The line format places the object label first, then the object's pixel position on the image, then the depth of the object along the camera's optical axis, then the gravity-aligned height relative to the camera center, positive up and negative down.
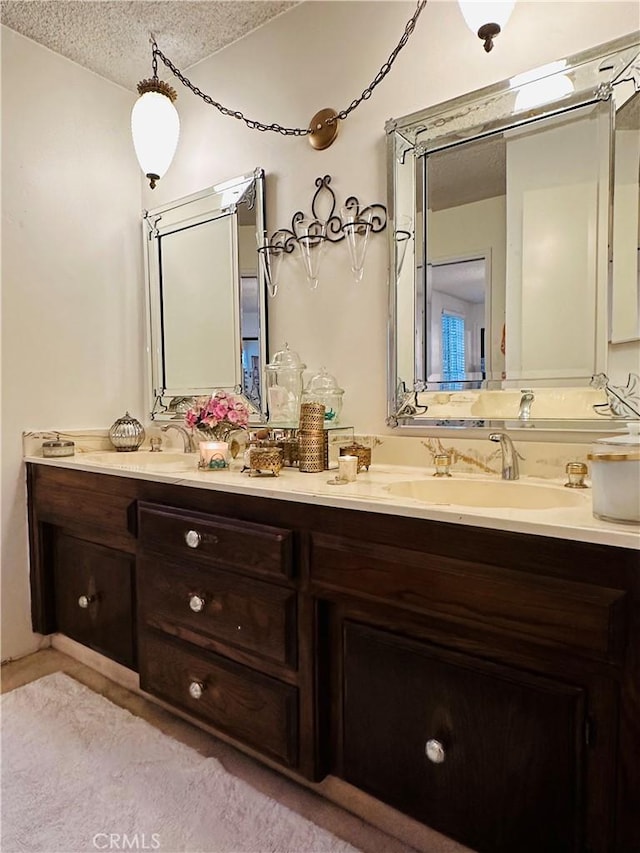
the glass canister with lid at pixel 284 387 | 1.78 +0.07
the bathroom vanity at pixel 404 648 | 0.83 -0.50
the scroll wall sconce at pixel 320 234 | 1.66 +0.59
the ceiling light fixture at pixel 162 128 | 1.74 +0.98
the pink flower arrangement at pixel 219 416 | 1.66 -0.03
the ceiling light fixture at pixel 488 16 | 1.22 +0.95
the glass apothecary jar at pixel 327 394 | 1.71 +0.04
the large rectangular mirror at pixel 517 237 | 1.24 +0.45
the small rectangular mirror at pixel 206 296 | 1.96 +0.46
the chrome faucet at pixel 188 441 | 2.15 -0.14
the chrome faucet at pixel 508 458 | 1.31 -0.14
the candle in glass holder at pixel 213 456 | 1.58 -0.15
